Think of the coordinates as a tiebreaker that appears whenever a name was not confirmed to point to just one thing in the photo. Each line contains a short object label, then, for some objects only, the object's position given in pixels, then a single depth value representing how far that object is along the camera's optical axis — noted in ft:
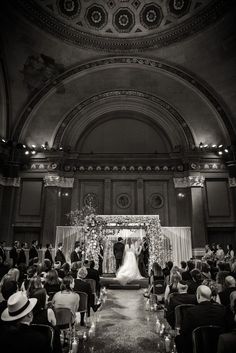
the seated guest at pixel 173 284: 20.77
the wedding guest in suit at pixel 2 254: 45.36
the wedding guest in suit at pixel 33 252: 49.98
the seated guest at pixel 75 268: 28.02
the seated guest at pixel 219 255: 48.23
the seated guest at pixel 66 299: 18.08
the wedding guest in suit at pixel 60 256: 47.86
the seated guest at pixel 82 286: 23.08
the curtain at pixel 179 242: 55.52
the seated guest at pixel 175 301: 17.72
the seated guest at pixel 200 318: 12.94
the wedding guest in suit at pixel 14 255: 47.57
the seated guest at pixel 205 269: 25.87
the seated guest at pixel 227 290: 17.63
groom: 48.57
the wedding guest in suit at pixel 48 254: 48.62
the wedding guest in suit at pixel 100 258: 47.59
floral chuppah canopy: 48.67
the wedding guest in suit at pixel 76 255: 46.03
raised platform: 43.55
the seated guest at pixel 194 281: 19.79
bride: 45.78
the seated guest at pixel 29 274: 22.74
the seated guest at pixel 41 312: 13.14
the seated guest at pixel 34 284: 17.68
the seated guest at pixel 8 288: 16.33
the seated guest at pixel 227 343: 9.55
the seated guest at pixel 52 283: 21.80
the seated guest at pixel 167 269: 29.68
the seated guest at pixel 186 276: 24.44
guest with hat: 9.45
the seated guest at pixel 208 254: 48.89
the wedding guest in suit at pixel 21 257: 47.70
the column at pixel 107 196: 63.90
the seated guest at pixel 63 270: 26.71
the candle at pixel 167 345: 18.10
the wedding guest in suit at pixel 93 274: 28.45
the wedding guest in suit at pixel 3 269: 32.20
